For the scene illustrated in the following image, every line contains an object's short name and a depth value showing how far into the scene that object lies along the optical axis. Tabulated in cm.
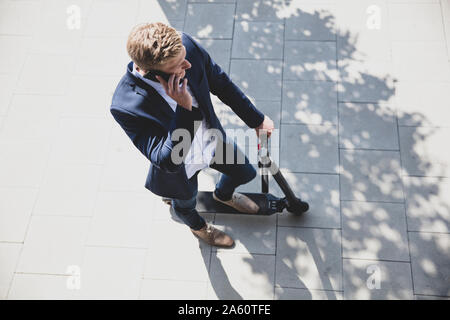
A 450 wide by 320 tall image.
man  237
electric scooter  383
